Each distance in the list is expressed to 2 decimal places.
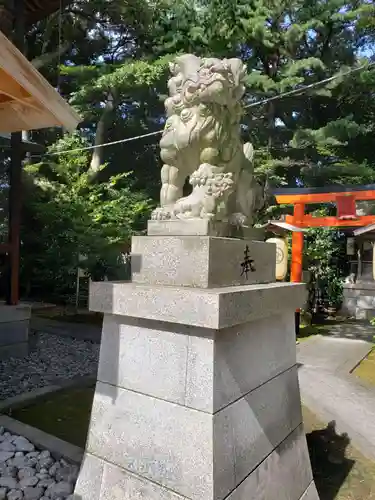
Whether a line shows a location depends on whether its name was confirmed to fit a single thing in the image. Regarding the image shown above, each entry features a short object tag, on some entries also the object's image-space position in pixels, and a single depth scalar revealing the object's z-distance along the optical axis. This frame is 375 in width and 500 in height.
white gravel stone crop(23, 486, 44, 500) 2.90
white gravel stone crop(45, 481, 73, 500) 2.93
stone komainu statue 2.91
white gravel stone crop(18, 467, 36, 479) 3.14
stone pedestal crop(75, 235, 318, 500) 2.34
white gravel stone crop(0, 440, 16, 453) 3.46
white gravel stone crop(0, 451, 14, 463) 3.32
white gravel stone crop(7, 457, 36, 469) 3.24
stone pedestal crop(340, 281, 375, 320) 14.12
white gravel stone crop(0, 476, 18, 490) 3.00
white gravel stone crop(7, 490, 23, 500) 2.87
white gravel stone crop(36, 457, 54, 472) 3.24
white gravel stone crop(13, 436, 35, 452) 3.48
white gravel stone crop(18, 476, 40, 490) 3.02
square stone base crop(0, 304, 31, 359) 6.30
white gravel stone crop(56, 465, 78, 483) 3.11
